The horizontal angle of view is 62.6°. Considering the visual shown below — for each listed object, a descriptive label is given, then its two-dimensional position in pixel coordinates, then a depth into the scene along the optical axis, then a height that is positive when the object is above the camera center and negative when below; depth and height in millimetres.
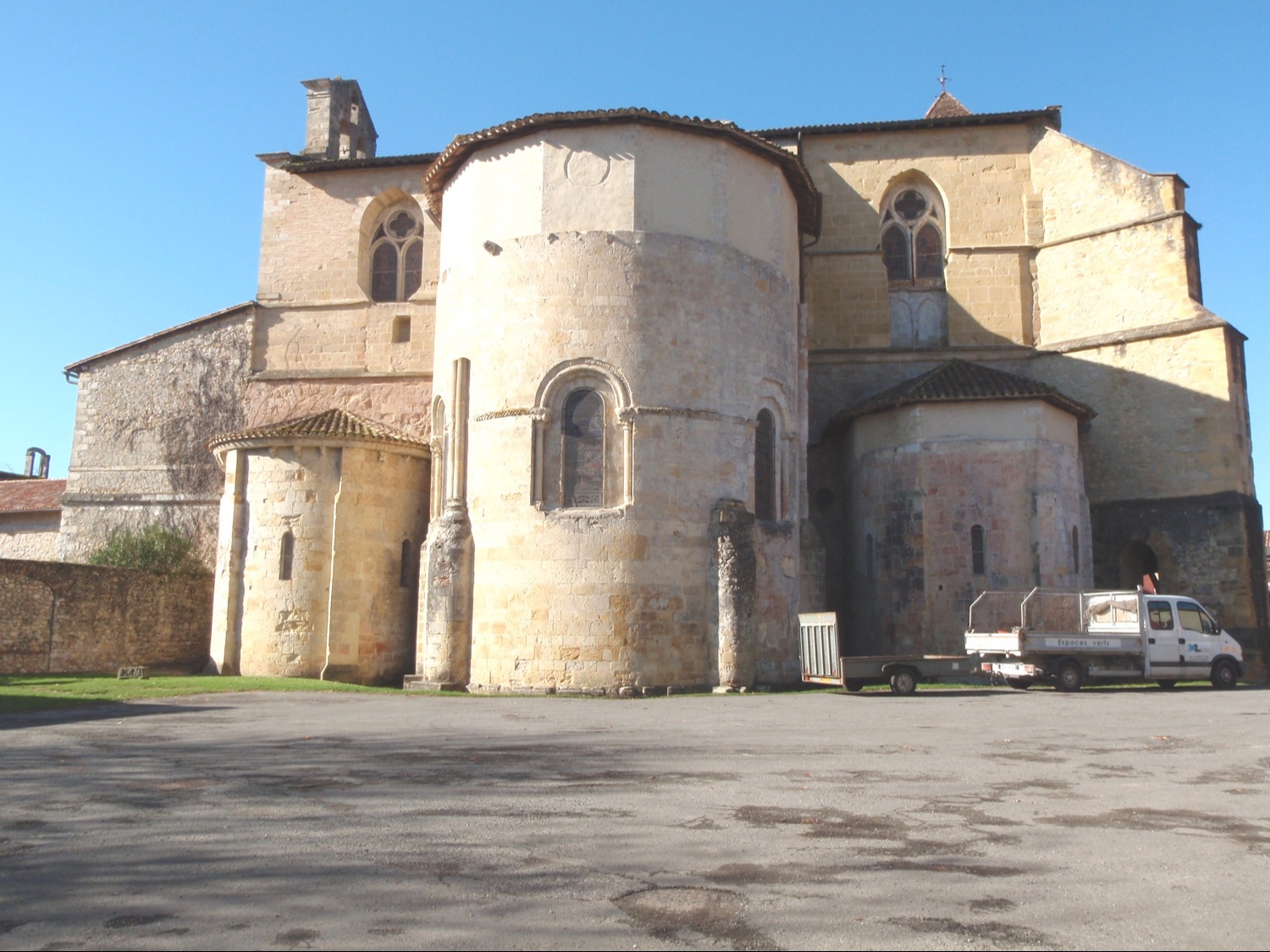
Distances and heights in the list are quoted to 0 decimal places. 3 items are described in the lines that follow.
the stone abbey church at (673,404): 19344 +4821
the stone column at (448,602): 19484 +369
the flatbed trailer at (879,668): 18281 -793
